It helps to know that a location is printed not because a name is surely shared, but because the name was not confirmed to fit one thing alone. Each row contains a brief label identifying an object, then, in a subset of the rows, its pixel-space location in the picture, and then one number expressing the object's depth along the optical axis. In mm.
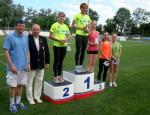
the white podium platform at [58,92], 3140
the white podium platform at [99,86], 3681
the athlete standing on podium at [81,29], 3594
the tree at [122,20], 44406
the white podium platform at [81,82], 3407
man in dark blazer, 2997
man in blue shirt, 2718
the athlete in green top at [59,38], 3312
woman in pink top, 3820
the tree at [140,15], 47753
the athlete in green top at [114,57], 4038
